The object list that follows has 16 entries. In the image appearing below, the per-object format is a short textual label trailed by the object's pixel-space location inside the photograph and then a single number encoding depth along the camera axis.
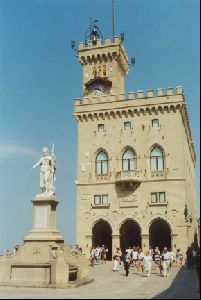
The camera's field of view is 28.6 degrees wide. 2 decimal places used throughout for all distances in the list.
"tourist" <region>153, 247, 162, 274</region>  27.43
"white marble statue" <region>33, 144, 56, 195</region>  20.70
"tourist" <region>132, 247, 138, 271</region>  30.05
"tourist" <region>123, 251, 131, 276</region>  24.41
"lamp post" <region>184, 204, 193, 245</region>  36.15
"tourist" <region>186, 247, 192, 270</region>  29.17
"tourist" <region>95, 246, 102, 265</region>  35.43
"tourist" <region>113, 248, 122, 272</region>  27.91
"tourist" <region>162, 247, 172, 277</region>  24.15
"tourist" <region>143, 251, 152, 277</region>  24.31
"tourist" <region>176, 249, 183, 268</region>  33.17
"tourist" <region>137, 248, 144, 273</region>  27.94
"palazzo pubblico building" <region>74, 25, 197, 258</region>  39.19
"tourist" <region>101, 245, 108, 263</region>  37.12
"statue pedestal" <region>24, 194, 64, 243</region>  19.52
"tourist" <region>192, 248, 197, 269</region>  30.77
